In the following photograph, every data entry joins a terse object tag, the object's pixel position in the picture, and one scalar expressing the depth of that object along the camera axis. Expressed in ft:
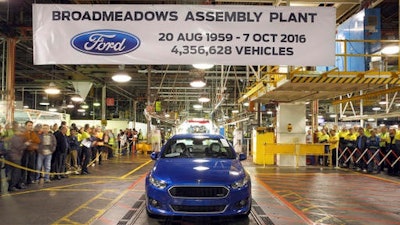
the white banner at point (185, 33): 21.75
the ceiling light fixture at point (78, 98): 69.89
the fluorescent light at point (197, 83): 54.36
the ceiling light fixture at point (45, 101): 104.01
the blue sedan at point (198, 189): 19.84
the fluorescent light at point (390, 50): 37.55
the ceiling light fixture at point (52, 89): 56.52
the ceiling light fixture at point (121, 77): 48.75
